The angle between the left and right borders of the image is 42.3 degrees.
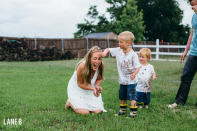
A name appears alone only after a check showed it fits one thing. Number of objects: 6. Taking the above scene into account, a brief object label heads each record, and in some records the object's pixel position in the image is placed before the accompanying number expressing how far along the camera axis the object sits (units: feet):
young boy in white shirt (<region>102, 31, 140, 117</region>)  13.26
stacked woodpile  67.67
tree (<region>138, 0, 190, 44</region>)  155.12
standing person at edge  16.43
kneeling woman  14.14
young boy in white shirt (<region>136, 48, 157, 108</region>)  16.49
